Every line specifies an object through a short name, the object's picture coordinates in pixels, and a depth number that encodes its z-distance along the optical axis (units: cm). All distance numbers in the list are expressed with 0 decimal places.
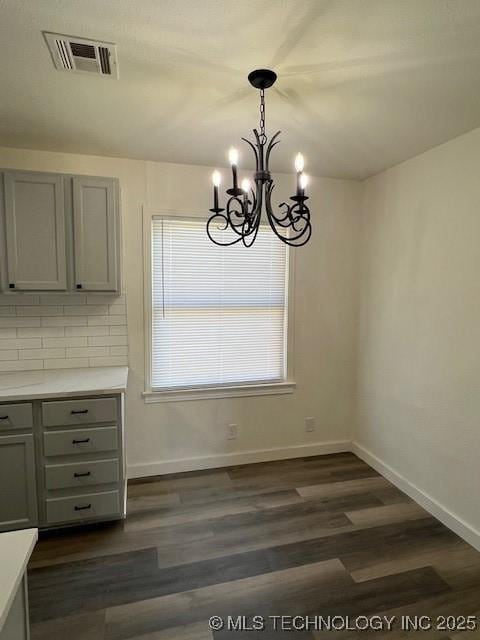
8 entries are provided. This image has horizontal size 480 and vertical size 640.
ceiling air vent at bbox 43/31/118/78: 145
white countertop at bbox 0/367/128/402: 221
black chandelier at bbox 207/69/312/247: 148
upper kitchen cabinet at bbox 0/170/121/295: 237
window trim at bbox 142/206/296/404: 288
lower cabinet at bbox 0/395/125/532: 221
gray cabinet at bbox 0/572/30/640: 89
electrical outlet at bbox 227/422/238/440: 320
